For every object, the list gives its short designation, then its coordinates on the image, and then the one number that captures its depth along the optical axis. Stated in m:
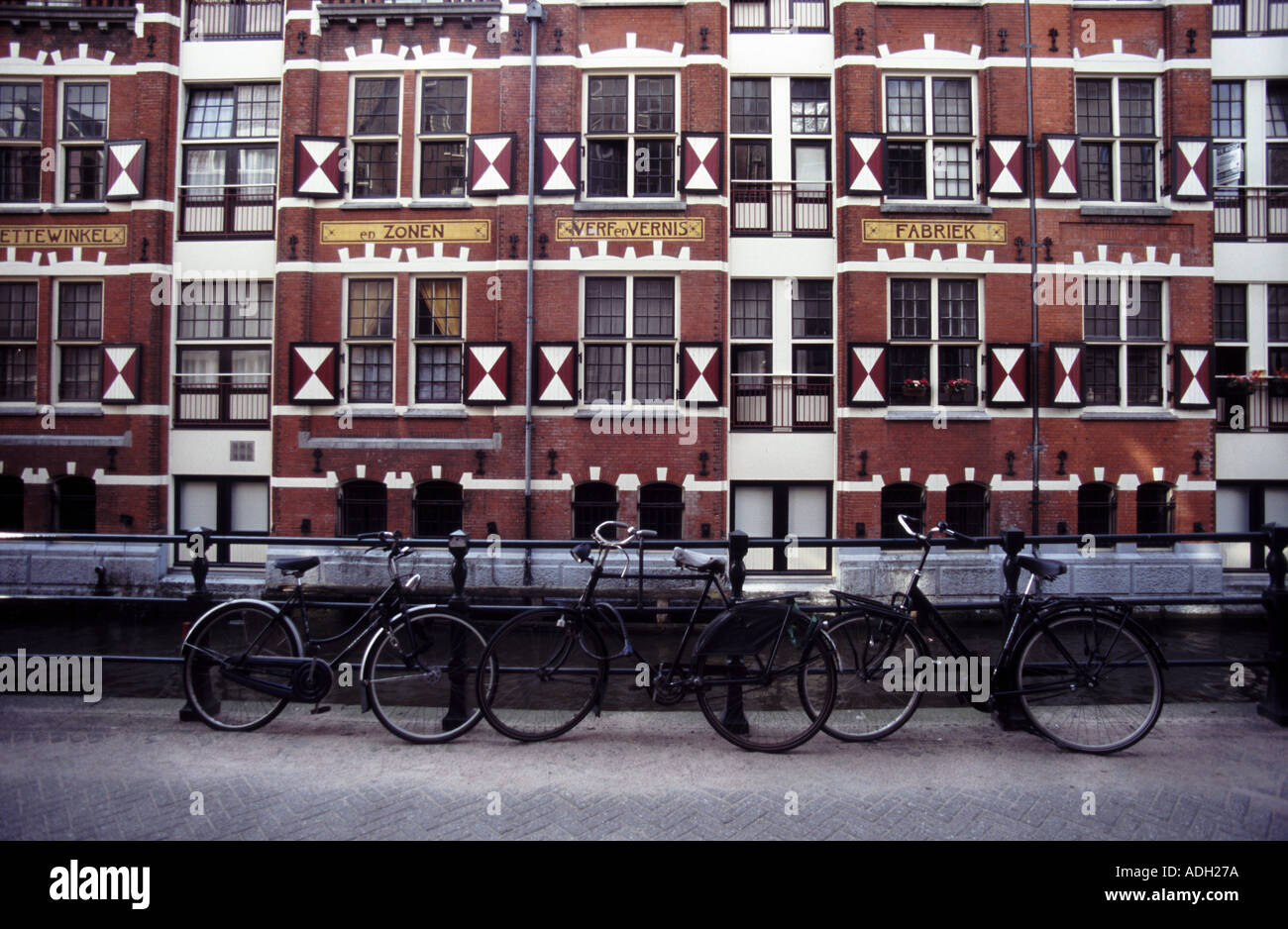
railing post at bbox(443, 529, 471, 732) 5.10
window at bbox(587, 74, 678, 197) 13.73
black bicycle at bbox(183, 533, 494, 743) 5.12
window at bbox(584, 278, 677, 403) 13.69
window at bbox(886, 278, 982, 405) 13.56
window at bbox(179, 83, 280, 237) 14.48
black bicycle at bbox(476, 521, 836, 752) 4.90
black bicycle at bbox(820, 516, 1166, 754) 4.86
